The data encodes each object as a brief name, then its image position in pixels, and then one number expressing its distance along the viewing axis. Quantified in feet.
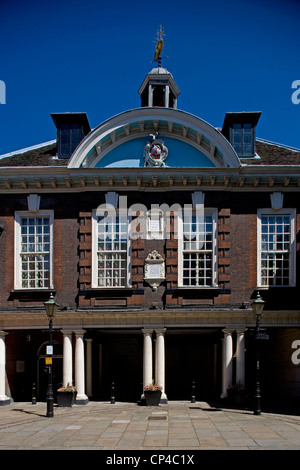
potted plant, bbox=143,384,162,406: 67.46
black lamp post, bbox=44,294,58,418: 59.57
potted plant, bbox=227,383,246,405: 66.95
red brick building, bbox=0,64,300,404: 71.00
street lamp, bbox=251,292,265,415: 60.23
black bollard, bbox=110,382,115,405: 71.31
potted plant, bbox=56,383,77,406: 67.00
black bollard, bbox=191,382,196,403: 71.97
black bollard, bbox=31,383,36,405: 73.13
